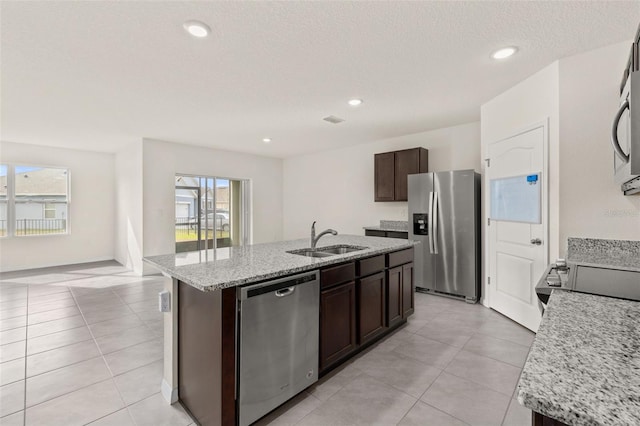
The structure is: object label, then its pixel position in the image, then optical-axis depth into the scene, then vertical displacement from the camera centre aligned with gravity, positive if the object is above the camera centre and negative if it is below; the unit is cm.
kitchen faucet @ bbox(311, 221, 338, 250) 286 -27
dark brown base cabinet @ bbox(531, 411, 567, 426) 65 -47
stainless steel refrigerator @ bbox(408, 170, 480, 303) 398 -28
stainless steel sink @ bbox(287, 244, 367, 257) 282 -39
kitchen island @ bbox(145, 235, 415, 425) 160 -68
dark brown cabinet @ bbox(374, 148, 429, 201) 487 +72
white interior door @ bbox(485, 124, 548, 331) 287 -33
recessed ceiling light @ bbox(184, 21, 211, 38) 206 +133
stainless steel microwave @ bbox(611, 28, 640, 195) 104 +33
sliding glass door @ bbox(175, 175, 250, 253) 605 +0
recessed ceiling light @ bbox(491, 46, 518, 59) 242 +134
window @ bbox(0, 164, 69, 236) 576 +26
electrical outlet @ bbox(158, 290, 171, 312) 193 -59
